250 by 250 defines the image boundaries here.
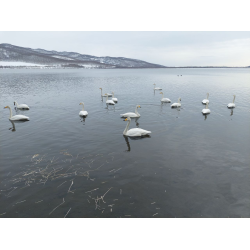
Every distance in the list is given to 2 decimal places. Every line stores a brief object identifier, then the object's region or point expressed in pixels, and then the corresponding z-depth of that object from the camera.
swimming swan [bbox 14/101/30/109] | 25.23
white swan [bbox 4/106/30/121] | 19.98
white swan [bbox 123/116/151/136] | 15.74
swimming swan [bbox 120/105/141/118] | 21.52
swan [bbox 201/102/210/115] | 24.09
